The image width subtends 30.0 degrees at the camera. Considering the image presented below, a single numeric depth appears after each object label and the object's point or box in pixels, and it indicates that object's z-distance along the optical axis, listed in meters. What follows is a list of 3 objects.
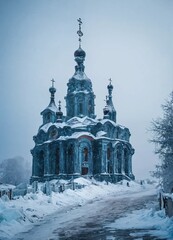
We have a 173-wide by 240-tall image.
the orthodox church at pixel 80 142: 50.84
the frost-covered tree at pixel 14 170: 80.69
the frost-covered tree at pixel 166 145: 18.38
